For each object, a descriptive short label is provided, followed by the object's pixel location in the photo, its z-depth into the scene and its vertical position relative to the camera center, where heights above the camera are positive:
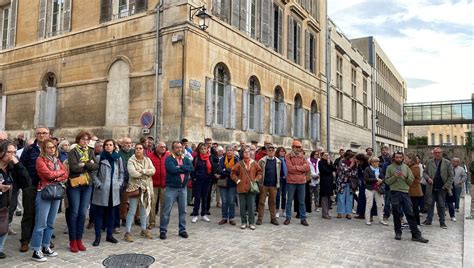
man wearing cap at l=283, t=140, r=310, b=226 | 8.38 -0.39
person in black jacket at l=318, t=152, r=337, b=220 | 9.18 -0.60
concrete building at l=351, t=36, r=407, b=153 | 39.06 +8.07
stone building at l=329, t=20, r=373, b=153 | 25.95 +5.25
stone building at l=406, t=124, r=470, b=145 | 70.75 +5.46
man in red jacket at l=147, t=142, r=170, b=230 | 7.02 -0.37
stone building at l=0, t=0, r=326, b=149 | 12.34 +3.57
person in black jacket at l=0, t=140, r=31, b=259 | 4.90 -0.30
